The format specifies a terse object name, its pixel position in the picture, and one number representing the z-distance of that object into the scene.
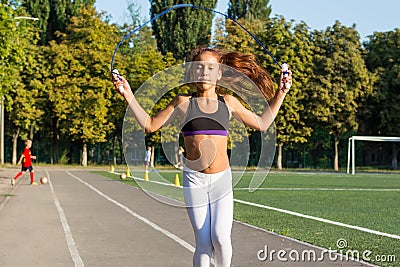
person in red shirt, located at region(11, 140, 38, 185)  27.80
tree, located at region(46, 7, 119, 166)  59.41
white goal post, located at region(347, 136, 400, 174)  49.69
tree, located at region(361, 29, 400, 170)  59.22
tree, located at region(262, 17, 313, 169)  58.91
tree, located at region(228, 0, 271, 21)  72.56
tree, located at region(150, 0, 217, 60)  64.12
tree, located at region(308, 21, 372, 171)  58.43
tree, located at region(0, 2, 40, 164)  25.50
